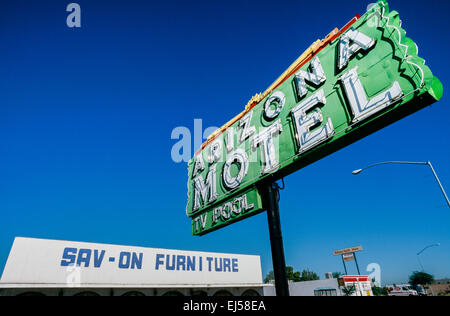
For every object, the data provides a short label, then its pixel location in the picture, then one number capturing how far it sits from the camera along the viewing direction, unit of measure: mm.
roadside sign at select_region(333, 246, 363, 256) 45506
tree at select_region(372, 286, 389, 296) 47875
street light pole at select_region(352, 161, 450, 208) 14484
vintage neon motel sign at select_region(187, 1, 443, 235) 4562
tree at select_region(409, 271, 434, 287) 64044
